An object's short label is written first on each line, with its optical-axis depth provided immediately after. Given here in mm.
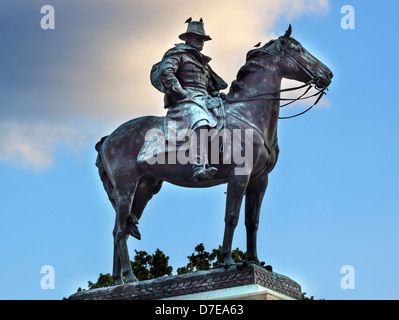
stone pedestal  15547
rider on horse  16547
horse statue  16719
